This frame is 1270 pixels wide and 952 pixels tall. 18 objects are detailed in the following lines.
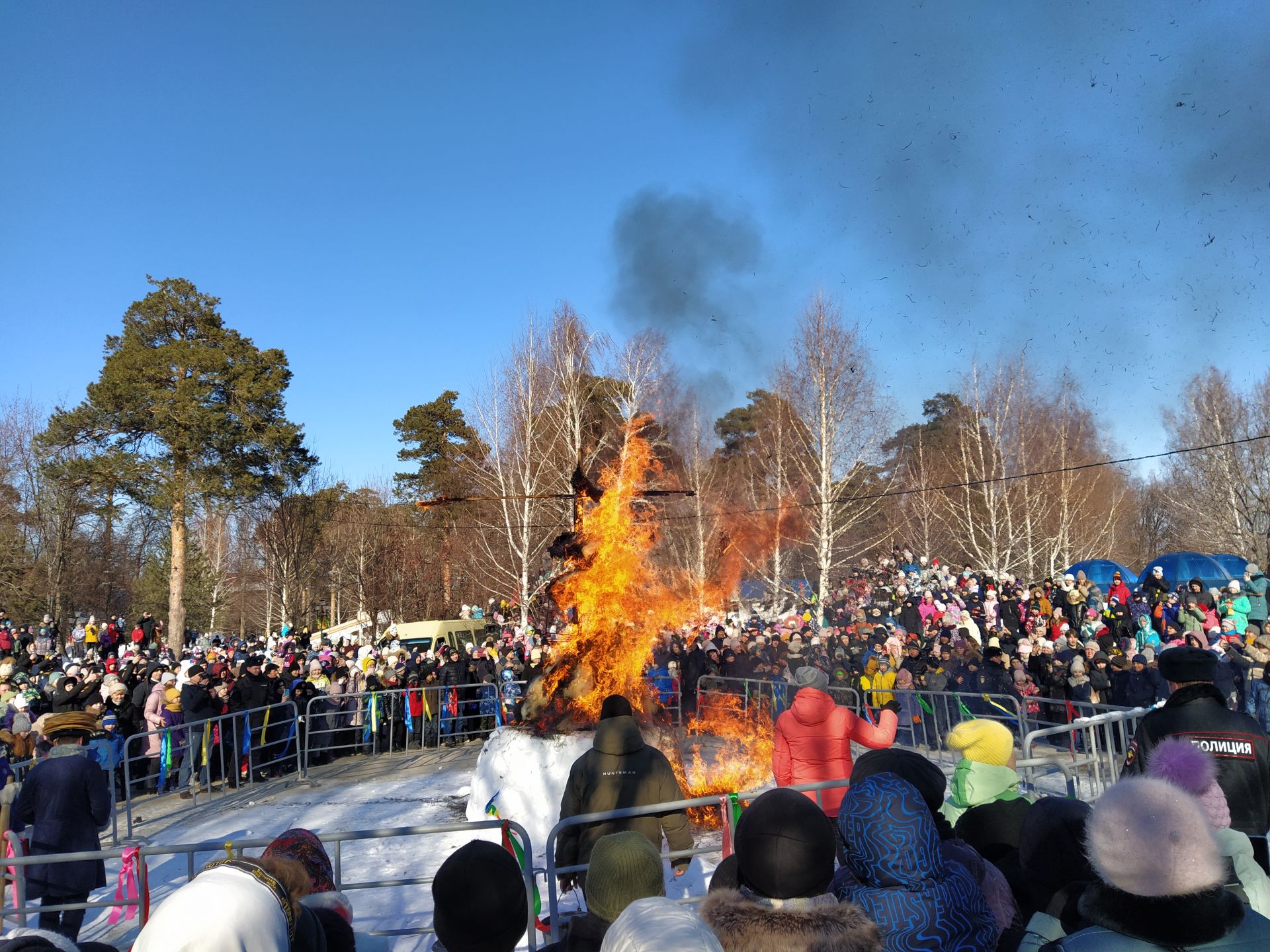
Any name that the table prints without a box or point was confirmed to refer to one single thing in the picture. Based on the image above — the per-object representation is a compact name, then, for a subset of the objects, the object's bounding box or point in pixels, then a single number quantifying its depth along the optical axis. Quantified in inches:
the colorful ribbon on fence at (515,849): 235.7
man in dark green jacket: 227.0
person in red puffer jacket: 251.3
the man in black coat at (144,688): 555.2
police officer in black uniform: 180.1
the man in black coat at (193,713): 511.2
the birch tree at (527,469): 1289.4
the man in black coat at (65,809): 268.2
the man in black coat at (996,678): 537.6
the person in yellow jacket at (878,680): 565.6
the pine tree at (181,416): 1286.9
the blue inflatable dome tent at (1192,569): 1027.3
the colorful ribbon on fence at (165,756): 523.2
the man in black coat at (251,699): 554.9
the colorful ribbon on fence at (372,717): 647.1
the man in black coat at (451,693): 685.9
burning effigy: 459.2
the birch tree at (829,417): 1144.8
